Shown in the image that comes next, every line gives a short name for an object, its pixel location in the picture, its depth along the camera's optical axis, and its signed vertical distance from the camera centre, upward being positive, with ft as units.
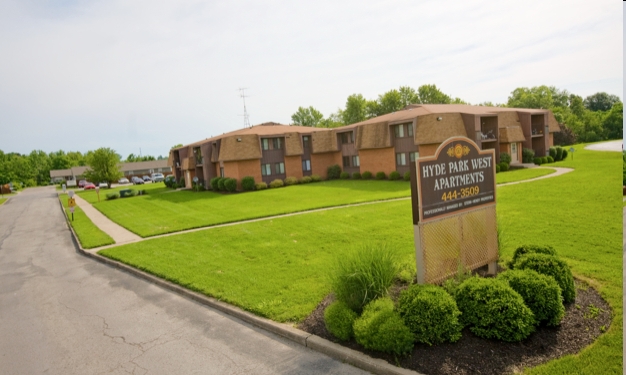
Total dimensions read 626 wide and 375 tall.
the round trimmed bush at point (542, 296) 20.61 -8.00
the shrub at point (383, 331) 19.66 -8.74
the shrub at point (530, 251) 26.27 -7.27
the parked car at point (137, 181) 259.43 -5.51
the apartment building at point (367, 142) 108.88 +2.86
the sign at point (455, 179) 25.07 -2.26
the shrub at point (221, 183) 131.26 -5.72
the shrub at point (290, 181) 136.67 -7.31
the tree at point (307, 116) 342.23 +33.25
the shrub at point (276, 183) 132.16 -7.47
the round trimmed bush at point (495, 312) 19.53 -8.24
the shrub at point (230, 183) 128.06 -5.82
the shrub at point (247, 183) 127.85 -6.21
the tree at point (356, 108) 289.74 +31.16
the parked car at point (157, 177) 274.03 -4.62
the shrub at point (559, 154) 132.16 -6.18
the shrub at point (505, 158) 114.01 -5.11
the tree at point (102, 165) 202.80 +4.86
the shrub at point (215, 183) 134.08 -5.68
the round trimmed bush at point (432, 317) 20.03 -8.33
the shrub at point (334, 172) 145.79 -6.01
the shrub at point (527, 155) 125.29 -5.31
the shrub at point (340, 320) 21.90 -8.83
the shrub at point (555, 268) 23.18 -7.56
